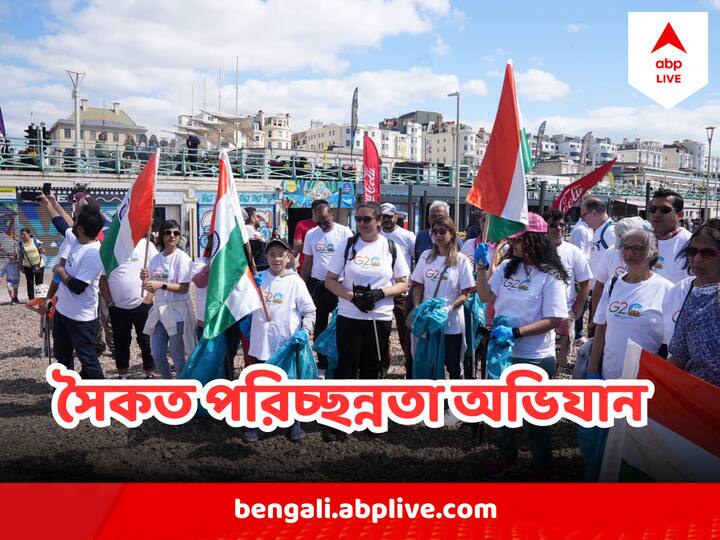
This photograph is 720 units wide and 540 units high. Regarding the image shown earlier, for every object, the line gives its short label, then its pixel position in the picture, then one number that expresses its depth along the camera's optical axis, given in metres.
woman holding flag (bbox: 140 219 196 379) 4.31
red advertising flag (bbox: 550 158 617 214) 5.41
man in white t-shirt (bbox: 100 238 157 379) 4.28
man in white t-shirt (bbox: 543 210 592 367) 4.27
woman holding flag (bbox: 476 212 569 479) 2.77
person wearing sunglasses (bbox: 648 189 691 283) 3.79
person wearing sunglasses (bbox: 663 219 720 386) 2.19
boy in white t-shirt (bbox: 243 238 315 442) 3.53
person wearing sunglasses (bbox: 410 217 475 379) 3.84
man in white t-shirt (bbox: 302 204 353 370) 5.23
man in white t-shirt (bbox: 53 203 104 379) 3.85
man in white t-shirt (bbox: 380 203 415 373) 4.91
